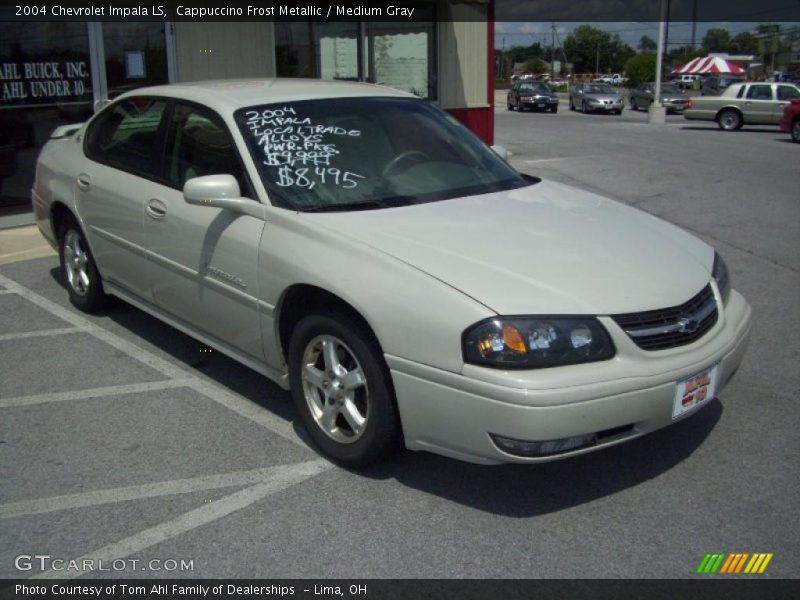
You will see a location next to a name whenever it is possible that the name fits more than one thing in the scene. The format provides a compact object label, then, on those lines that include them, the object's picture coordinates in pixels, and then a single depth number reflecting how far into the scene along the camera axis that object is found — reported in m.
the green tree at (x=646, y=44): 144.88
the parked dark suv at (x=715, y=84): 45.12
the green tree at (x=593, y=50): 119.81
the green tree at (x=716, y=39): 124.56
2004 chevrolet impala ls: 3.28
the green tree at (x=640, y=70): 69.19
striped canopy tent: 54.97
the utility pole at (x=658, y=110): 30.73
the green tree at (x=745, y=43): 122.31
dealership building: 9.59
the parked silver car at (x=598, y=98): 38.25
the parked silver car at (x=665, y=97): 37.47
